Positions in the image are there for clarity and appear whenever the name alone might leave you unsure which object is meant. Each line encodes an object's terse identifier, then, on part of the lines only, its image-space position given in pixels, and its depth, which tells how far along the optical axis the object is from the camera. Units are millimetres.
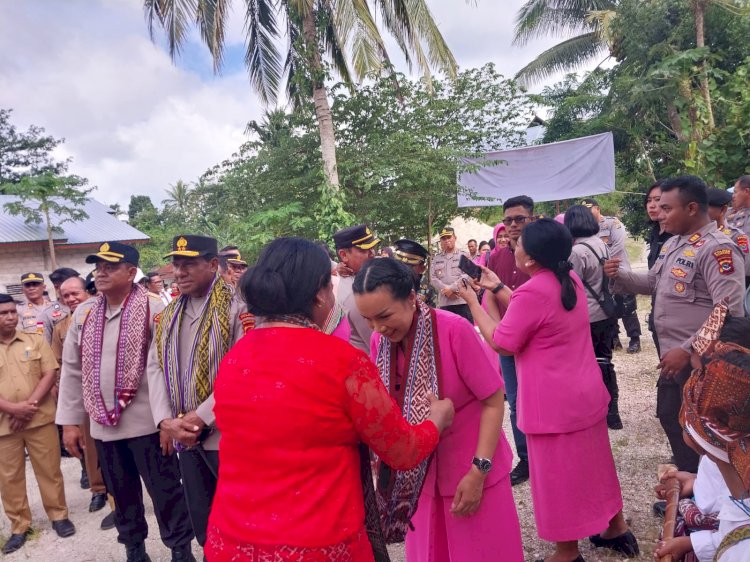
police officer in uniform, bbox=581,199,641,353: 5931
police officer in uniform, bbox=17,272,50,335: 5927
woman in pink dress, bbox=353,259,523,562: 1914
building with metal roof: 16969
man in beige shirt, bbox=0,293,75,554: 4074
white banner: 9492
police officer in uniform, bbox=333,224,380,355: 3604
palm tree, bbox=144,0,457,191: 9883
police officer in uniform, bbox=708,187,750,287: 3816
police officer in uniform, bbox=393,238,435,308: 3289
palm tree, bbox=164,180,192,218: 40688
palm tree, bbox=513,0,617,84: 17625
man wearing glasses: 4031
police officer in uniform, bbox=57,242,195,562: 3180
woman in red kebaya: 1413
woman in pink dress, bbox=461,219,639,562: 2469
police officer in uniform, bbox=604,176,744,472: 2635
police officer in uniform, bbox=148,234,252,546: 2793
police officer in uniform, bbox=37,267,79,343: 5832
